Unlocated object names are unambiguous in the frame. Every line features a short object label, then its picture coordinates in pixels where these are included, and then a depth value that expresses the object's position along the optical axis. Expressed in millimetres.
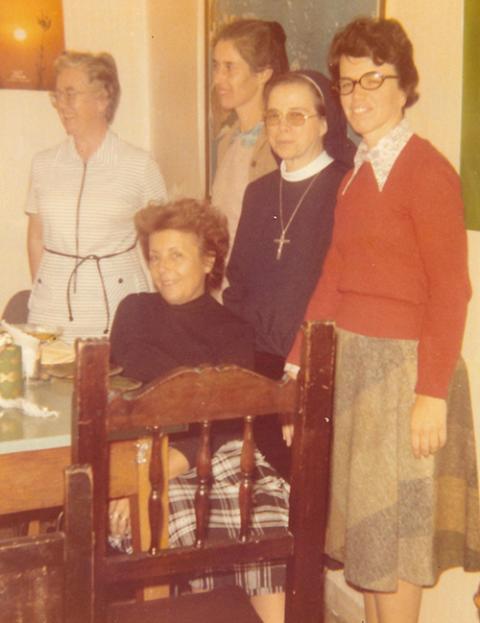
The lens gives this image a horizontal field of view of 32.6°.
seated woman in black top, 1957
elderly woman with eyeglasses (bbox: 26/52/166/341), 2723
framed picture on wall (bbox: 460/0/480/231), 1620
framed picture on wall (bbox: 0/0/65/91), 3389
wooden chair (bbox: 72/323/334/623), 989
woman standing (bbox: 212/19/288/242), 2236
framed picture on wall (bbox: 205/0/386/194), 2033
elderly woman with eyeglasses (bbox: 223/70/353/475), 1859
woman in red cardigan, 1479
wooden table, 1456
